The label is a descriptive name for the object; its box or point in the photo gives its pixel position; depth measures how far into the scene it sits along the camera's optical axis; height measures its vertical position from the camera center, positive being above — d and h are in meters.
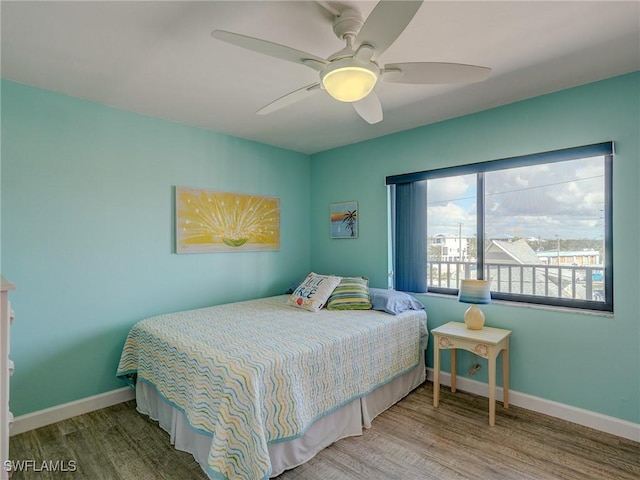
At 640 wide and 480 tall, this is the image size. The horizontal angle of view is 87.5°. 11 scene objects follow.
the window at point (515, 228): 2.51 +0.13
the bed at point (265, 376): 1.72 -0.86
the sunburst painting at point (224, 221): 3.19 +0.21
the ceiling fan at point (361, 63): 1.35 +0.85
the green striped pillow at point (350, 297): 3.12 -0.52
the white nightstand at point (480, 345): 2.48 -0.81
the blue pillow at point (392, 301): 3.02 -0.55
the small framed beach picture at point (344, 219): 3.88 +0.27
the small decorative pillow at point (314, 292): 3.11 -0.49
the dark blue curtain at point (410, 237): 3.37 +0.05
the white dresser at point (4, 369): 1.40 -0.54
